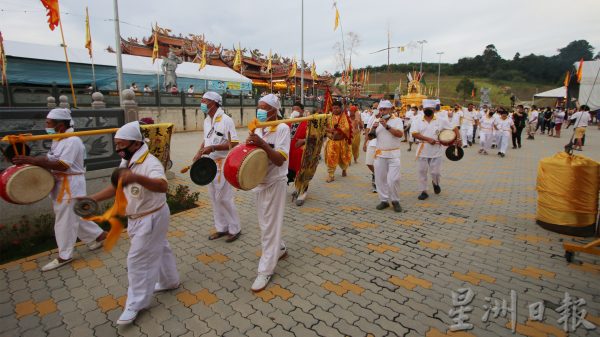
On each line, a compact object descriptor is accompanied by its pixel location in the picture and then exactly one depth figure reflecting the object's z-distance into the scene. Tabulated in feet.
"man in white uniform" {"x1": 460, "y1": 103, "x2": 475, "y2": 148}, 50.65
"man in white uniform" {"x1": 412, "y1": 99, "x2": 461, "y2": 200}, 20.54
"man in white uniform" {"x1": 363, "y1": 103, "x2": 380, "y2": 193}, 22.60
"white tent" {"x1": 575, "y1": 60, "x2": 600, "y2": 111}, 80.89
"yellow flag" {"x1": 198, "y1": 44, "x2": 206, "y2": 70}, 77.36
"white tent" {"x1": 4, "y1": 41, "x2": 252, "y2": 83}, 64.73
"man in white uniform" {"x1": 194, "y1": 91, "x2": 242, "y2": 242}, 14.14
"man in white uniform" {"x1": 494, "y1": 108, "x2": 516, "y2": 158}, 39.68
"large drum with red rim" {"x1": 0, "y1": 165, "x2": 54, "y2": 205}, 9.99
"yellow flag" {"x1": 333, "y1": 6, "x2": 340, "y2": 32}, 56.51
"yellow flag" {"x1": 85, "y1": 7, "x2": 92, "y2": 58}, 48.08
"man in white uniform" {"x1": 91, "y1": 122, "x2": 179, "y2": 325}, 8.93
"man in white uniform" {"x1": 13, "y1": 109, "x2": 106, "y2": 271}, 12.05
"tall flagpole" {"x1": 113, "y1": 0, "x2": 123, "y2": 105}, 44.09
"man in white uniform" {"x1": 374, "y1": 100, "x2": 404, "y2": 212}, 18.26
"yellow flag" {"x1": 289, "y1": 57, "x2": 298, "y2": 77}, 110.54
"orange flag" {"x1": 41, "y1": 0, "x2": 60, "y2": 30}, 20.48
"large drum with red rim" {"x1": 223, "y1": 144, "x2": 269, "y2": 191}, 9.91
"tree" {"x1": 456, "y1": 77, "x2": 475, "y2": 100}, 204.65
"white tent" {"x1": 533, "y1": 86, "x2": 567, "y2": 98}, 121.60
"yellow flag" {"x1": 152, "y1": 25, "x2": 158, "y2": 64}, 69.62
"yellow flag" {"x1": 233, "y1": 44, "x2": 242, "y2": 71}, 96.20
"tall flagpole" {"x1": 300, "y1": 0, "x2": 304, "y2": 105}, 74.08
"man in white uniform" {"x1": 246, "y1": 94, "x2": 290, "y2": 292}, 11.11
